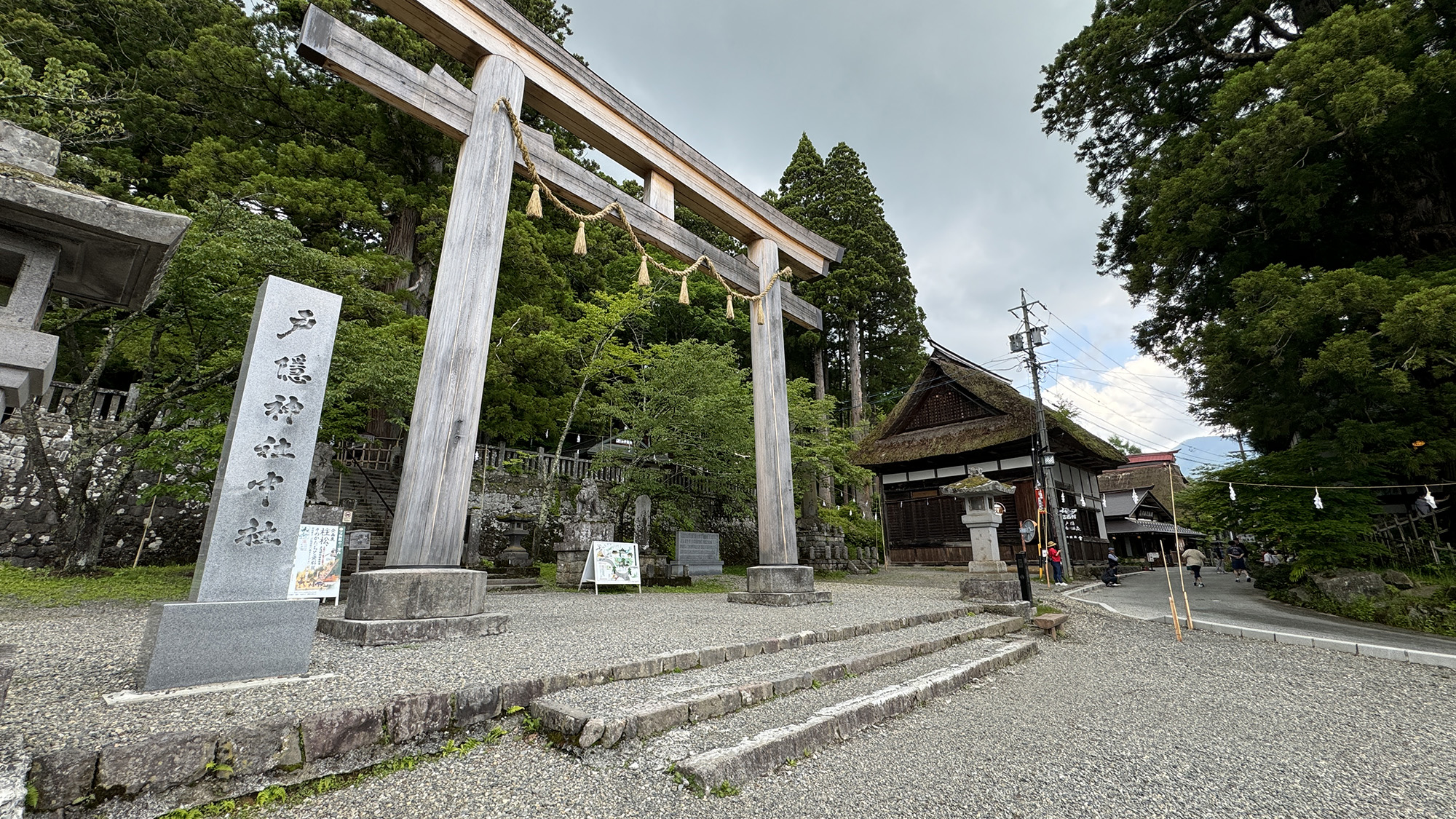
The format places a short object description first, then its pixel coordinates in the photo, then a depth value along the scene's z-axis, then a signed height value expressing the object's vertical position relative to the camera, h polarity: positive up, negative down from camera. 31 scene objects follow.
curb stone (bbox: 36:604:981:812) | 1.64 -0.74
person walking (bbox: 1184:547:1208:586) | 14.52 -0.46
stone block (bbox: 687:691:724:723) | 2.77 -0.84
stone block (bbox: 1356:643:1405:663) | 5.28 -1.00
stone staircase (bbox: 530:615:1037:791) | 2.37 -0.89
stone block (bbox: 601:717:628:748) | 2.38 -0.83
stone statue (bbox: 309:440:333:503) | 9.02 +1.05
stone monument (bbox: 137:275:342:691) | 2.55 +0.04
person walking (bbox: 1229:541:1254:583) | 14.86 -0.55
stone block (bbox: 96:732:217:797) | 1.68 -0.71
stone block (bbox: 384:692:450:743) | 2.23 -0.73
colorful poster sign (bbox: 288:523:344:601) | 5.69 -0.31
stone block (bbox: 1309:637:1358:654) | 5.60 -0.99
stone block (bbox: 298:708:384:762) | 2.03 -0.73
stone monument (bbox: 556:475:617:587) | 9.05 +0.05
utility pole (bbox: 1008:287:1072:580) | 13.73 +2.15
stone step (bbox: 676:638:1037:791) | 2.26 -0.91
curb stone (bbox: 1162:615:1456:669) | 5.05 -0.99
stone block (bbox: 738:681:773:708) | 3.04 -0.84
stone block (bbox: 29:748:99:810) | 1.59 -0.70
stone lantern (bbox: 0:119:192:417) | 2.16 +1.21
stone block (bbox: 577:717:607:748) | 2.34 -0.81
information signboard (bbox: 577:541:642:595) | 8.22 -0.44
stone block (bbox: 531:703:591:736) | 2.42 -0.80
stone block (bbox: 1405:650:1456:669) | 4.98 -0.99
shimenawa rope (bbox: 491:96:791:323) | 5.03 +3.11
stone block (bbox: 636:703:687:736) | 2.52 -0.82
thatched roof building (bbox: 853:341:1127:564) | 15.73 +2.50
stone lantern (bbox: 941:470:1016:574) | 8.44 +0.37
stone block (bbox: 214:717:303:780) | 1.86 -0.73
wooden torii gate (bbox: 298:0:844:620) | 4.14 +3.41
